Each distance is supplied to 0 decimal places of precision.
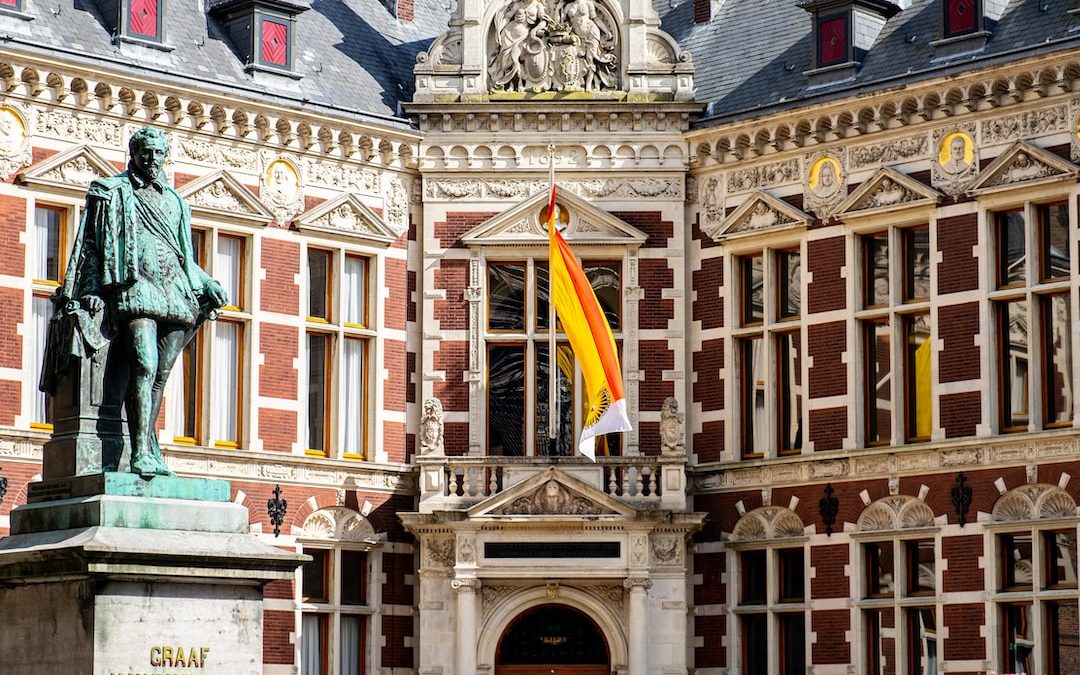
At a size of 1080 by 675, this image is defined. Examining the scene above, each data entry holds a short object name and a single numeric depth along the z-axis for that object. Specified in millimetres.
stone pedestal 15102
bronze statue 15695
